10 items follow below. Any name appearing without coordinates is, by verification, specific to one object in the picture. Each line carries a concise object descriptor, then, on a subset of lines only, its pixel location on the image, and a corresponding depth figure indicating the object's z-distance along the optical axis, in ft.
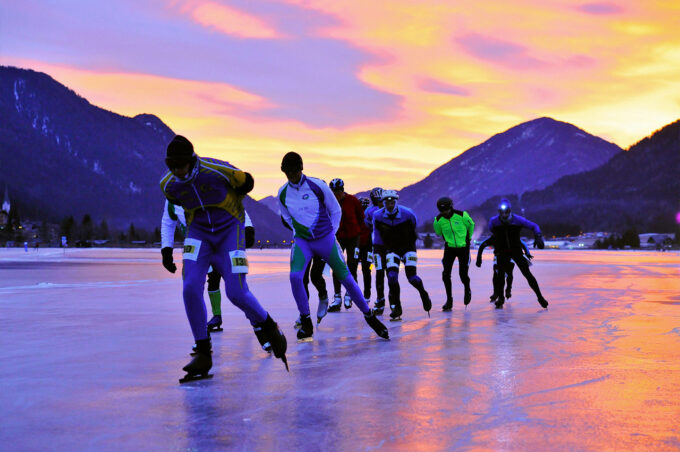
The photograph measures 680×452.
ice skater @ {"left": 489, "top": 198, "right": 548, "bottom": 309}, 39.06
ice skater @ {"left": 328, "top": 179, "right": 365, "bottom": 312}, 35.55
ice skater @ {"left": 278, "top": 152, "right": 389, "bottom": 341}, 25.00
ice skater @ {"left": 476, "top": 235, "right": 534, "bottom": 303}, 39.97
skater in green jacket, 38.55
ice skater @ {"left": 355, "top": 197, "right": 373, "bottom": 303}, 39.08
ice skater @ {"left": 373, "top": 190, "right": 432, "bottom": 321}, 32.78
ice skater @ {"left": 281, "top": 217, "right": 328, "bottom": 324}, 30.46
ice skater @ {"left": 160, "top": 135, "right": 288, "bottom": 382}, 18.26
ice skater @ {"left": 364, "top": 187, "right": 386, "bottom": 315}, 33.53
